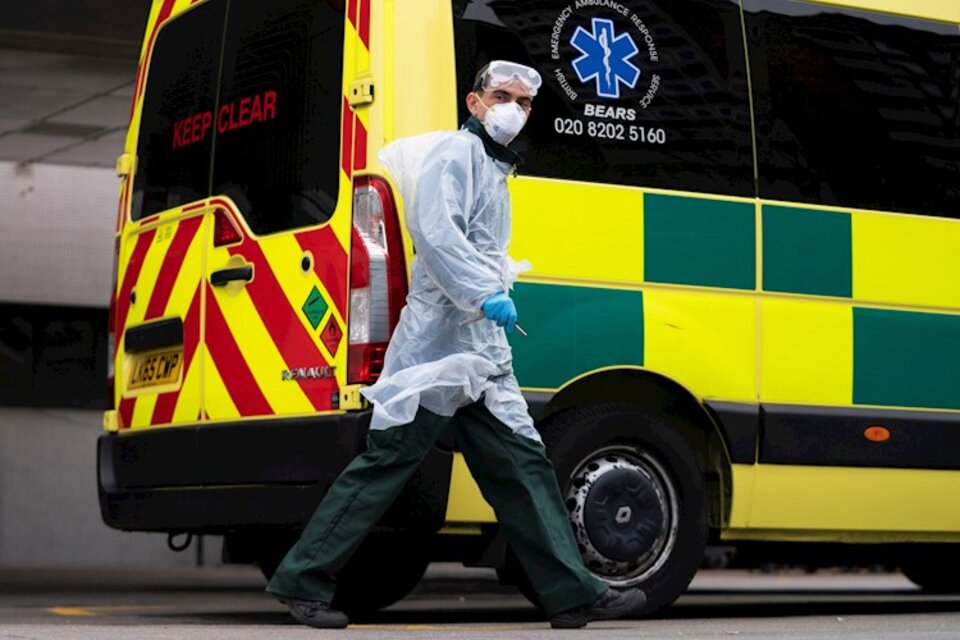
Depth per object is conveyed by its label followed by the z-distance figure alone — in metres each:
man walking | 9.81
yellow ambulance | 10.61
